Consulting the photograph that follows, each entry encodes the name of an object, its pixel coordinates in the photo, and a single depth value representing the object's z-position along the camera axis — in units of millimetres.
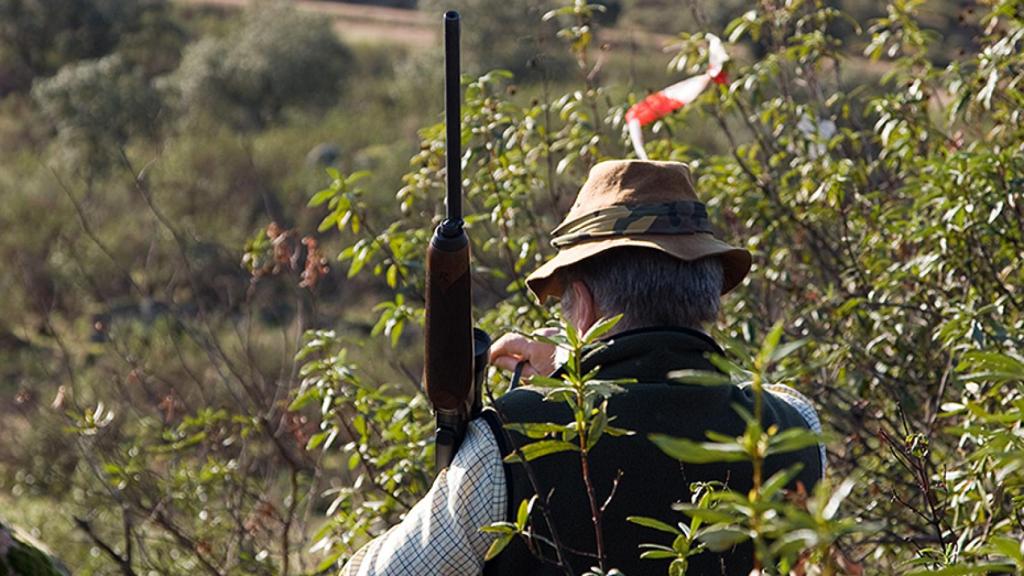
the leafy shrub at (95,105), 47031
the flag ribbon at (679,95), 8406
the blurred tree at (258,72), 54412
